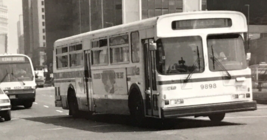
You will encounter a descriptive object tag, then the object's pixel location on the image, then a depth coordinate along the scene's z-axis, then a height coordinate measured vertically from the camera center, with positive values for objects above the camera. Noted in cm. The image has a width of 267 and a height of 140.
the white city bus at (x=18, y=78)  2822 +22
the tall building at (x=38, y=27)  19250 +1891
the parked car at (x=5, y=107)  1941 -81
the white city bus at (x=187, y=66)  1301 +28
